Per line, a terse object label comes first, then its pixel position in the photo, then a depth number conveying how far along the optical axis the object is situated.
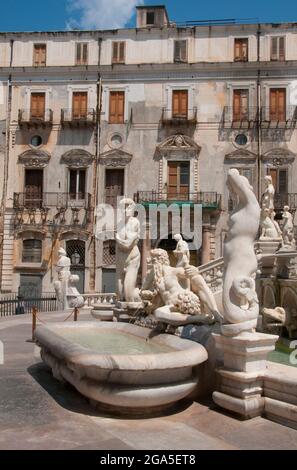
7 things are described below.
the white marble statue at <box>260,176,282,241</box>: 13.98
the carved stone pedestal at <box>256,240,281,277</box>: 13.23
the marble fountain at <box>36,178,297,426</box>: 4.96
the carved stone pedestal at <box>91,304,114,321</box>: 10.00
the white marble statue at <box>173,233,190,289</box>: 9.23
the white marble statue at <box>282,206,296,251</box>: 16.00
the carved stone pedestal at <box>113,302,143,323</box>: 9.19
